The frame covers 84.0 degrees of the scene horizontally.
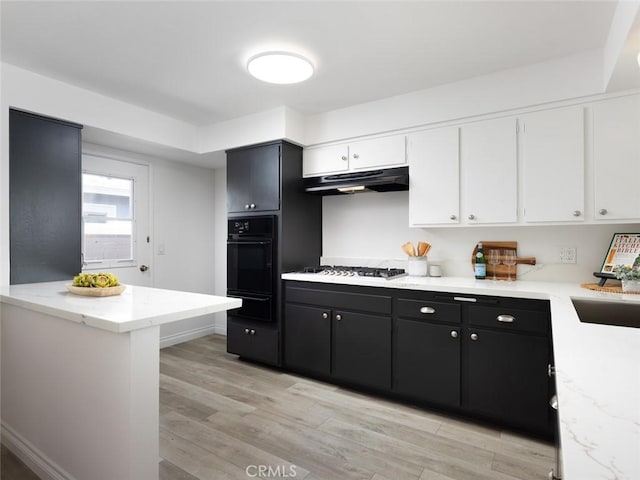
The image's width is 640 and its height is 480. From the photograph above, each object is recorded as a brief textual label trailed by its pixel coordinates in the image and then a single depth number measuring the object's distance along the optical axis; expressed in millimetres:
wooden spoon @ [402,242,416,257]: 3127
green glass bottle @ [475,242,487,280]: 2801
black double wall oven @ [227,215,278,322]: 3387
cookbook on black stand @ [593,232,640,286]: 2299
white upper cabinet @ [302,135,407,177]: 3078
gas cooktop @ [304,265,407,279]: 3039
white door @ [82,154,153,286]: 3461
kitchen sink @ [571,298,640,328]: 1939
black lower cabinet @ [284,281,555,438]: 2232
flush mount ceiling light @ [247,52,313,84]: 2336
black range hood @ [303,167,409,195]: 2955
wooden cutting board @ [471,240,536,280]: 2795
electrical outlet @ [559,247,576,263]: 2639
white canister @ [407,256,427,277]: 3057
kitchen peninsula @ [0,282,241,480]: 1493
